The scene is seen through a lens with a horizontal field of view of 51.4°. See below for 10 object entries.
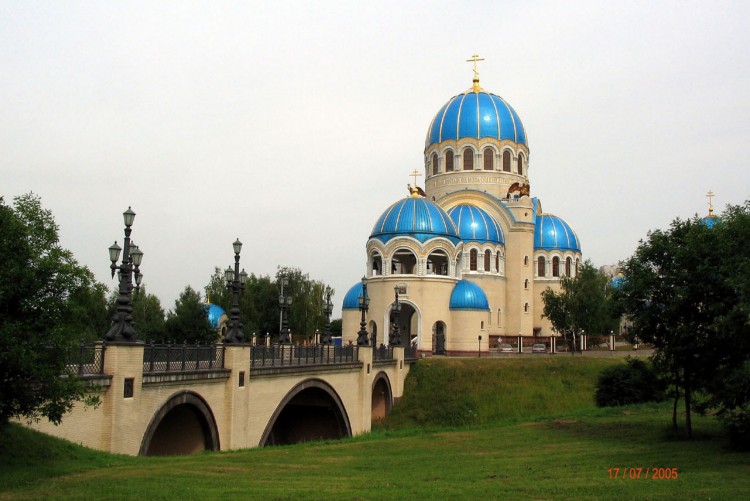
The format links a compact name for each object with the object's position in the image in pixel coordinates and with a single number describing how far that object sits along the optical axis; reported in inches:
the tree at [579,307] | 1835.6
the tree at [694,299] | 672.4
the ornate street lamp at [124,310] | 633.0
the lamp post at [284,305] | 1122.0
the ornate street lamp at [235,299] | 837.8
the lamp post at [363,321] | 1290.6
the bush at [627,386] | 1226.0
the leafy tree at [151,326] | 1556.7
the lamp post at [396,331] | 1520.7
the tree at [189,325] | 1549.0
